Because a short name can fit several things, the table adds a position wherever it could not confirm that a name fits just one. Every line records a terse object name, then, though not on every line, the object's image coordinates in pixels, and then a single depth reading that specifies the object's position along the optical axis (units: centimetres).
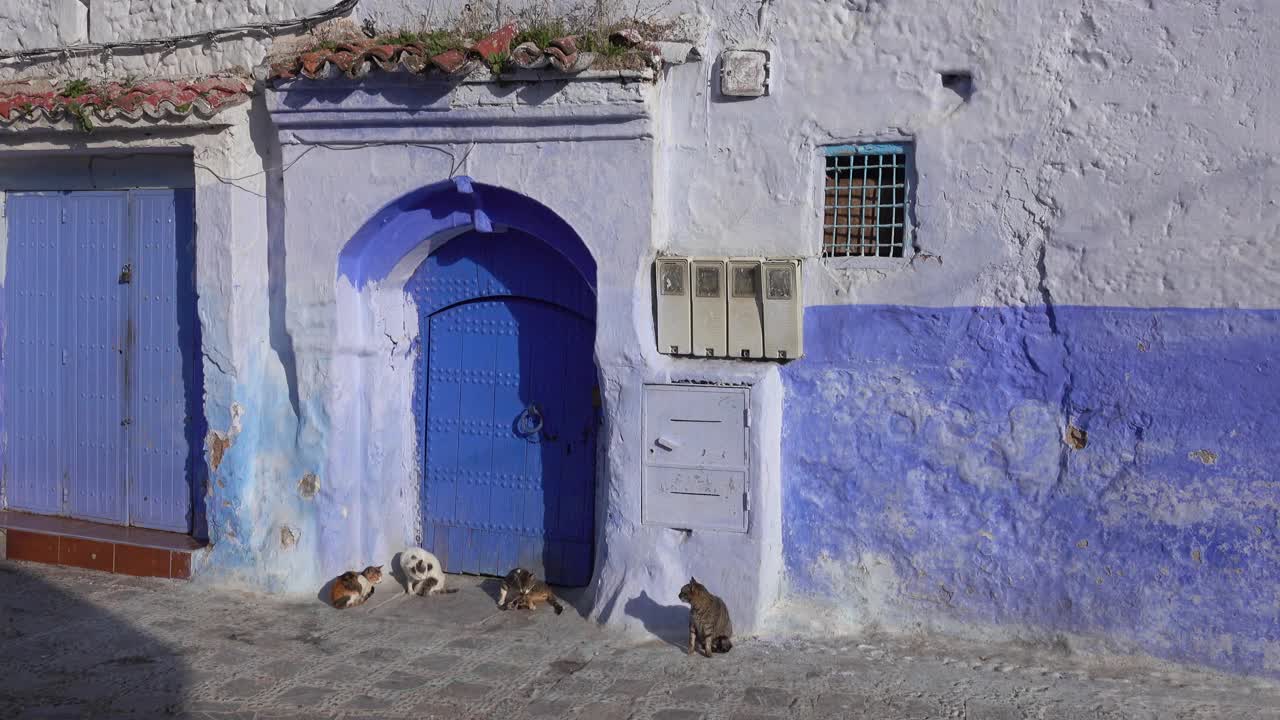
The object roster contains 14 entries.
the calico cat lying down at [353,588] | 713
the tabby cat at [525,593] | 704
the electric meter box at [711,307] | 664
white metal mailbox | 655
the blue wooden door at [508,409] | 739
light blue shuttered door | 808
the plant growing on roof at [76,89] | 771
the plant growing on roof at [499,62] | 661
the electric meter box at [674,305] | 670
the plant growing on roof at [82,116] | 758
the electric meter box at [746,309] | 658
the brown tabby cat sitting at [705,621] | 620
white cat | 737
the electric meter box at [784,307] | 650
